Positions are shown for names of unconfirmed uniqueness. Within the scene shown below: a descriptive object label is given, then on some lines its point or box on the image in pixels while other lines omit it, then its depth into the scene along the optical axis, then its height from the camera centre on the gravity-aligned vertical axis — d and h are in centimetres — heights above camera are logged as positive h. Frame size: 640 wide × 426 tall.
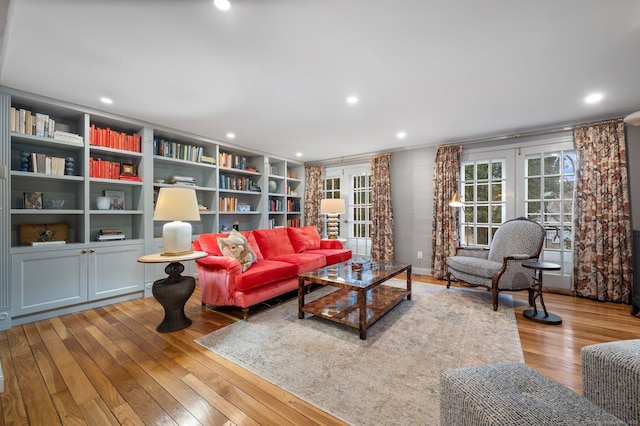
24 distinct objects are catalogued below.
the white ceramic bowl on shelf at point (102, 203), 332 +15
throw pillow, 298 -41
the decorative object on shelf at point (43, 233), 285 -21
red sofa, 273 -64
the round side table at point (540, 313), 263 -106
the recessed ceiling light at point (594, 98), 276 +123
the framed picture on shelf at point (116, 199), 351 +21
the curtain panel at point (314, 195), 597 +42
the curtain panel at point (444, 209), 432 +7
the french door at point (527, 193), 368 +30
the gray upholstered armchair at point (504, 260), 302 -61
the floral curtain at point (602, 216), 324 -4
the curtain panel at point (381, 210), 496 +7
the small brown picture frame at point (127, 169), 351 +61
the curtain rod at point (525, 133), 341 +117
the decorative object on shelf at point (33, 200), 286 +16
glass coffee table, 239 -98
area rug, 154 -110
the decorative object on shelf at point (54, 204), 305 +12
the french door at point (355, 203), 551 +22
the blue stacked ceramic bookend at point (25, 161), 281 +57
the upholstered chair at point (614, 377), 92 -61
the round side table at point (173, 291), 247 -73
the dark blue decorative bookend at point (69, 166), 307 +57
